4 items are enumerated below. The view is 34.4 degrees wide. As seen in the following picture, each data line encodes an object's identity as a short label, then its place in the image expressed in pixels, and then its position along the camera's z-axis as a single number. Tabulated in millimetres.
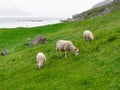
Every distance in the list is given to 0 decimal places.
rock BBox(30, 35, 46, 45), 27737
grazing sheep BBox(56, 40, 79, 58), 17611
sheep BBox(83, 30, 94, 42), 20130
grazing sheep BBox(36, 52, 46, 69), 17142
